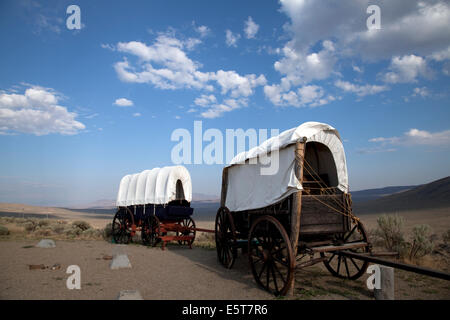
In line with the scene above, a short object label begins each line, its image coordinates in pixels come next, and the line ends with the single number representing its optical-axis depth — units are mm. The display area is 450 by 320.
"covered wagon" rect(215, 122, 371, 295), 5191
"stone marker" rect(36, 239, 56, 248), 10993
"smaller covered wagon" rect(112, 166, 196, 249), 11141
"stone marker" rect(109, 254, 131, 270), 7453
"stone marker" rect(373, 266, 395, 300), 4512
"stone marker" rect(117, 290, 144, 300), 4273
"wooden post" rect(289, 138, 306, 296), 4996
